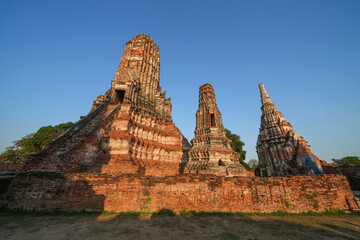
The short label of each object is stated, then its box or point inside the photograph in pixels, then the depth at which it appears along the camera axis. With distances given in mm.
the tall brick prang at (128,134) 8414
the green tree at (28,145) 21219
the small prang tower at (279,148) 17438
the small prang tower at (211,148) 13203
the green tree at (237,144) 31266
